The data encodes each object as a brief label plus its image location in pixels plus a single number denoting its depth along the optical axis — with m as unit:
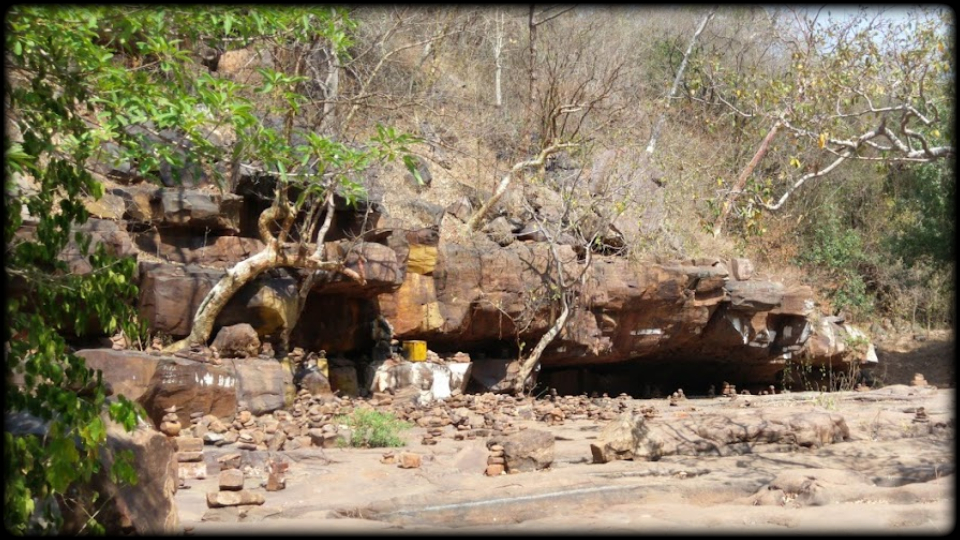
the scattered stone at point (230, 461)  7.61
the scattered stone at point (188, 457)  7.80
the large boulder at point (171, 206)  11.98
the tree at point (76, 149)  3.90
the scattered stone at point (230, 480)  6.45
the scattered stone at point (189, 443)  8.03
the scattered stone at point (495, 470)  7.42
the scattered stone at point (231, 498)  6.11
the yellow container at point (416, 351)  13.66
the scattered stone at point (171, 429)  8.70
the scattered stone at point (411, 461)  8.04
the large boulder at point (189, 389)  9.45
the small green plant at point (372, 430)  9.38
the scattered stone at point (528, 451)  7.45
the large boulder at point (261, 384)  10.56
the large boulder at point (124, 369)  8.88
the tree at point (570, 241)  14.94
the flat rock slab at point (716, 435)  7.70
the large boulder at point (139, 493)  4.87
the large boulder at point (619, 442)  7.67
